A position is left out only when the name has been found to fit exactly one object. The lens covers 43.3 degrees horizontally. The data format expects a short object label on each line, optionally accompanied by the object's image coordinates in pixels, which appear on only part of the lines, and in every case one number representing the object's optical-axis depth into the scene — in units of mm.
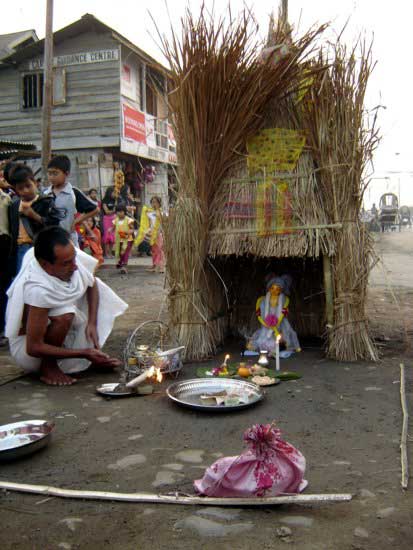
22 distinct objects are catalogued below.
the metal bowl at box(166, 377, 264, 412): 2920
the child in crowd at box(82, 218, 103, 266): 10067
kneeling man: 3307
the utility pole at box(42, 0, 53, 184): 9281
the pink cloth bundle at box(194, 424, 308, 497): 1863
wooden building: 14234
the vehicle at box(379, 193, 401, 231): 26550
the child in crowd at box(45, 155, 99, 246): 4195
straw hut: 3639
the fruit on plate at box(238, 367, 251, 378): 3508
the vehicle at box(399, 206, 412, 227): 36250
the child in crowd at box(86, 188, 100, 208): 11516
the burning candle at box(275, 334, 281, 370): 3614
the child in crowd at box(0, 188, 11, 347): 4574
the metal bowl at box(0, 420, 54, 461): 2223
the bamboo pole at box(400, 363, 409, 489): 2008
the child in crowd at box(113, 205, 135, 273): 10344
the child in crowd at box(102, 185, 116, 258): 13203
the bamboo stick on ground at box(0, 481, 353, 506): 1796
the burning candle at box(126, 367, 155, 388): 3051
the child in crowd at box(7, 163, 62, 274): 4199
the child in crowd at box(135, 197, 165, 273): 10359
